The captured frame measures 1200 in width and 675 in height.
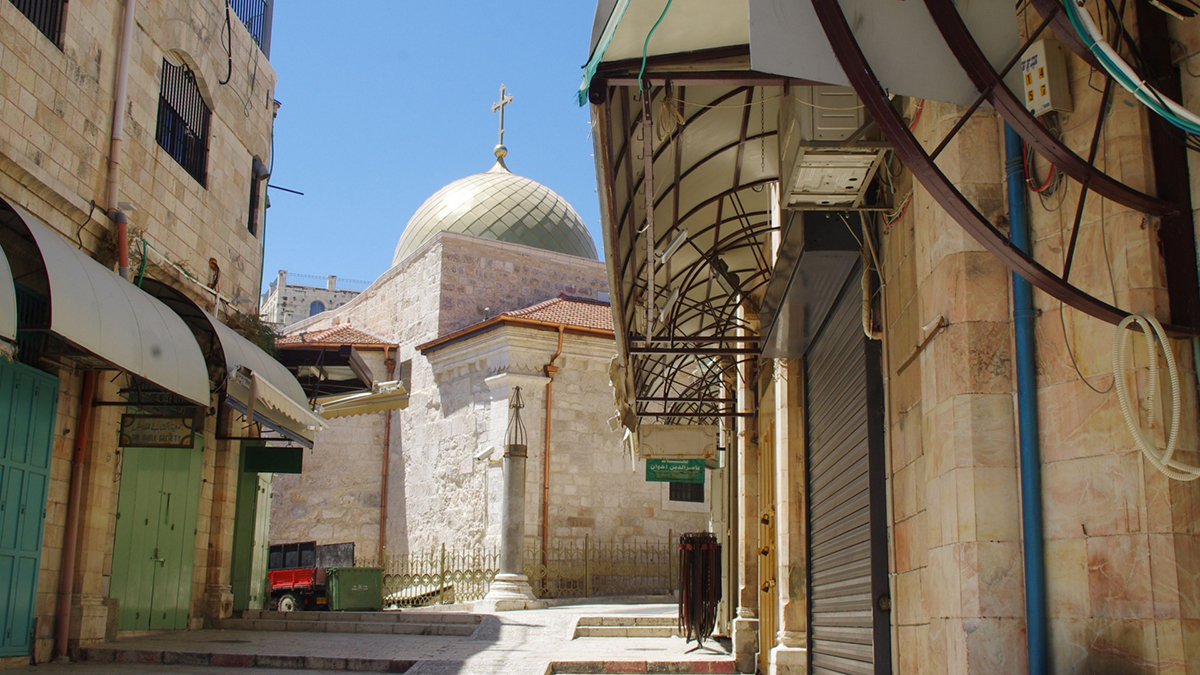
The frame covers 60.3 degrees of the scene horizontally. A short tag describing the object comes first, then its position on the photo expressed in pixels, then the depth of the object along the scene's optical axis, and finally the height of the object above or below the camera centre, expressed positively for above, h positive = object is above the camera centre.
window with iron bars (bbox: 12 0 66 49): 9.34 +4.70
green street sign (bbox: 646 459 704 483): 16.39 +1.21
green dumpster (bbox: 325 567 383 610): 18.08 -0.84
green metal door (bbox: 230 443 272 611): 15.03 -0.08
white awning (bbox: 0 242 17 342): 6.84 +1.49
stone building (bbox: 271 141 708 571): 22.23 +3.18
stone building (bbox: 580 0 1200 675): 3.37 +0.98
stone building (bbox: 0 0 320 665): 9.01 +1.91
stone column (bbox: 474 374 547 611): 18.48 -0.08
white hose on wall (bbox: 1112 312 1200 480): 3.18 +0.50
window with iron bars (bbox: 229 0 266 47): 15.13 +7.66
